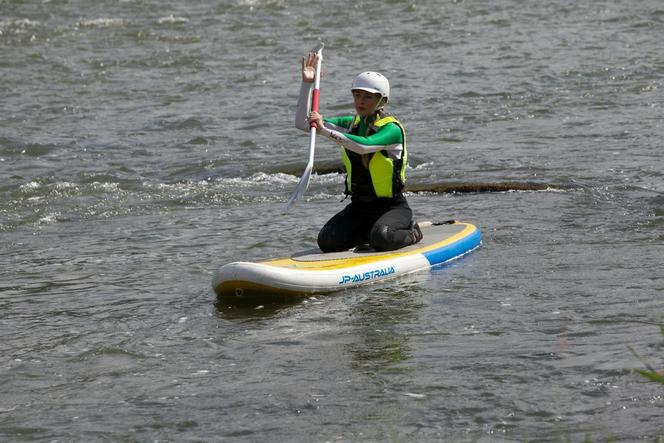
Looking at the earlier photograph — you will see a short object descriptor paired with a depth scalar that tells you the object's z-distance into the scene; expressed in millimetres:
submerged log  20500
